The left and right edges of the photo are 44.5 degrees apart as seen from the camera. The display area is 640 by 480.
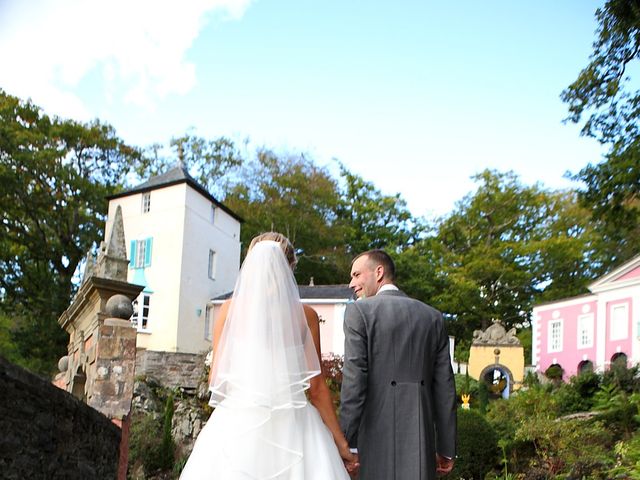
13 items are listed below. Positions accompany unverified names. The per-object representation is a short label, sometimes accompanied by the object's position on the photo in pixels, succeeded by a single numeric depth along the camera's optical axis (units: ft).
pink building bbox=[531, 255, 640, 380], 121.70
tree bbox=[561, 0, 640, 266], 45.09
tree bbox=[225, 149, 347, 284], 138.51
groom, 16.10
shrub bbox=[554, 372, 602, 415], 78.62
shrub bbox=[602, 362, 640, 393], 79.82
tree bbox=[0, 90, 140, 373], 116.16
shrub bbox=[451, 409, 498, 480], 43.45
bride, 14.16
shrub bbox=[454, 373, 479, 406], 92.75
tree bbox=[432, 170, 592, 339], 138.41
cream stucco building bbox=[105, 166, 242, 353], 117.19
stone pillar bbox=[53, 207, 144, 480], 33.88
